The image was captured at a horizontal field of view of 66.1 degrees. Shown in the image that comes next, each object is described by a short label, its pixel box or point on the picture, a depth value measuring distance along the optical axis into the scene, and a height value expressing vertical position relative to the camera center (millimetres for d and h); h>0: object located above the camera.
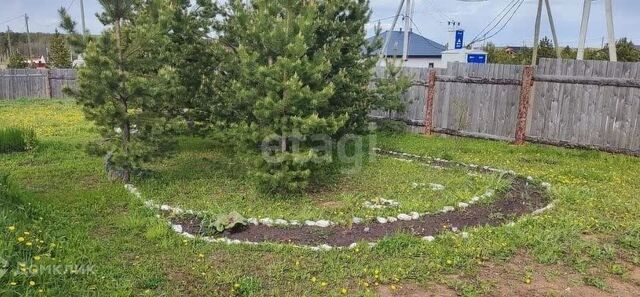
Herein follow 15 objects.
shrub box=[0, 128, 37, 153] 8664 -1328
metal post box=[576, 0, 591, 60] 10469 +1273
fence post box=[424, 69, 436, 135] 11578 -580
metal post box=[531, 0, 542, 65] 13406 +1343
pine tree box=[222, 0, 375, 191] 5680 -185
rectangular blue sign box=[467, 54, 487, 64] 17484 +771
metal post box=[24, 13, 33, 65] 41797 +2419
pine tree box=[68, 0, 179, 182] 5980 -260
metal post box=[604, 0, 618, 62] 10084 +1105
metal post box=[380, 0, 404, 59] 16356 +1972
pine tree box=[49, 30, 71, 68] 27281 +589
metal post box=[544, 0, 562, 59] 13617 +1527
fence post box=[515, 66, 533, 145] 9914 -438
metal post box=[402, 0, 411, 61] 18367 +2083
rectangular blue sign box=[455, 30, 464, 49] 22234 +1831
